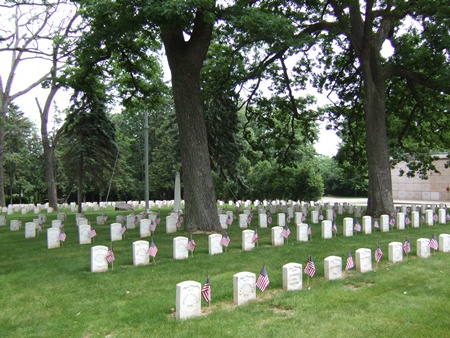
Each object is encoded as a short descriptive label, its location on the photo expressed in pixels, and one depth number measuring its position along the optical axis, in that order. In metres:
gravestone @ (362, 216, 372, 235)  12.21
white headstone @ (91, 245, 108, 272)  7.68
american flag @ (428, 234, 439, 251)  8.84
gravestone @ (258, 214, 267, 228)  13.88
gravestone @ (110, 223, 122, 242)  11.30
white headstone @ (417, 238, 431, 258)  8.69
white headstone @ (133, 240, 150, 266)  8.20
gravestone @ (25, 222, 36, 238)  12.50
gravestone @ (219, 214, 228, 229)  13.56
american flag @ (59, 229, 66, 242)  10.48
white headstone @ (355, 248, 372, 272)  7.49
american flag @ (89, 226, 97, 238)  10.80
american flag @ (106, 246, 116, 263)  7.54
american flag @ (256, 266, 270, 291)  5.98
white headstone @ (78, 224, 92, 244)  10.92
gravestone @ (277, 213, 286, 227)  13.41
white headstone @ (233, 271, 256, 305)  5.72
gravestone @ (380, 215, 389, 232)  12.66
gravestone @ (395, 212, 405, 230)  13.21
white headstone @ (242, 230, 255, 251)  9.66
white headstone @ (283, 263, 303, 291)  6.32
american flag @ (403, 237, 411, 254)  8.39
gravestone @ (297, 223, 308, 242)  10.85
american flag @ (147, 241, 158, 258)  7.93
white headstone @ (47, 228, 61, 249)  10.49
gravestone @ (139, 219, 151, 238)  11.82
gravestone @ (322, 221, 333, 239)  11.36
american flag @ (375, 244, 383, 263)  7.69
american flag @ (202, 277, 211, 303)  5.53
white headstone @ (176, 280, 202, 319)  5.15
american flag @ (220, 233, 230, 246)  9.15
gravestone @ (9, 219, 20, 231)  14.35
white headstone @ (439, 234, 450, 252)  9.37
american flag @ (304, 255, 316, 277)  6.56
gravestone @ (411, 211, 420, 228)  13.69
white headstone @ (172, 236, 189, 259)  8.68
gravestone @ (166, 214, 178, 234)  12.55
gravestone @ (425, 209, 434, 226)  14.16
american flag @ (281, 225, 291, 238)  10.24
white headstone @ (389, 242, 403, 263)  8.23
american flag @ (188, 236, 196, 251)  8.77
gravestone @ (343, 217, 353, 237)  11.77
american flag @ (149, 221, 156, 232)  11.65
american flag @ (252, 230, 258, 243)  9.77
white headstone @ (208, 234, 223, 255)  9.23
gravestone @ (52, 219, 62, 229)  12.86
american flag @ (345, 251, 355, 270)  7.23
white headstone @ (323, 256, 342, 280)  6.95
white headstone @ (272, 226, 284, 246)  10.29
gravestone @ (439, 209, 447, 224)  14.67
